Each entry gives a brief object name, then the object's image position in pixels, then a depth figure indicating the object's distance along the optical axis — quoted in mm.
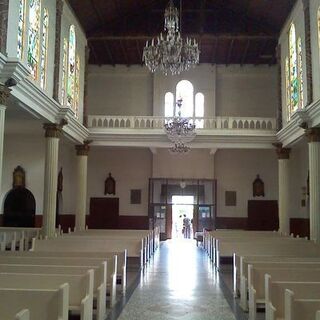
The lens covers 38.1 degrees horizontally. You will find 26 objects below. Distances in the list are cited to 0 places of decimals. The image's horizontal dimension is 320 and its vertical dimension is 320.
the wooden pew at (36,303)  5078
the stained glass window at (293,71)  19391
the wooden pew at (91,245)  12539
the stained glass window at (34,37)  14591
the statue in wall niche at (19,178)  22391
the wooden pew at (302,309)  4676
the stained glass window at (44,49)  15930
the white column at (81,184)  21547
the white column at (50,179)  16703
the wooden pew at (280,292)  5707
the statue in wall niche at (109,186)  26703
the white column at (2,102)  11320
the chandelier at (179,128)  17125
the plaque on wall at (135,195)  26875
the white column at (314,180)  16344
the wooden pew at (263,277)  7143
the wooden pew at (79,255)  8906
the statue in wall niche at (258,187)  26500
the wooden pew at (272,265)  7867
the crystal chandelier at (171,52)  11812
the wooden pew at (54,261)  8008
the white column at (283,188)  21312
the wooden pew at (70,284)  6070
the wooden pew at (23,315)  3645
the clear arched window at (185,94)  25875
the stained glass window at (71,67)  19656
